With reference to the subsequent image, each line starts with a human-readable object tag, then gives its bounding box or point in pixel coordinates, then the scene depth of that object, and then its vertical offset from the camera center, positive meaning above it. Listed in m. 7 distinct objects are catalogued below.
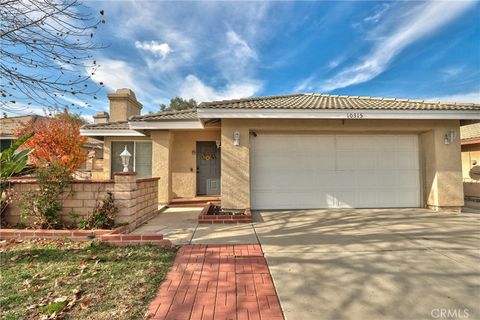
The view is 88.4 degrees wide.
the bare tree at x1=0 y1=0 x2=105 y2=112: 4.56 +2.44
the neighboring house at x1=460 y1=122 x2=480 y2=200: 11.15 +0.31
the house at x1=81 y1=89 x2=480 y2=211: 7.91 +0.81
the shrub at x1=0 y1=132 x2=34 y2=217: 5.78 +0.21
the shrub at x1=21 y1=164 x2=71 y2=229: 5.65 -0.56
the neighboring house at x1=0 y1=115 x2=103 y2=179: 17.52 +2.12
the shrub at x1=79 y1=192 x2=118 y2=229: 5.67 -0.96
